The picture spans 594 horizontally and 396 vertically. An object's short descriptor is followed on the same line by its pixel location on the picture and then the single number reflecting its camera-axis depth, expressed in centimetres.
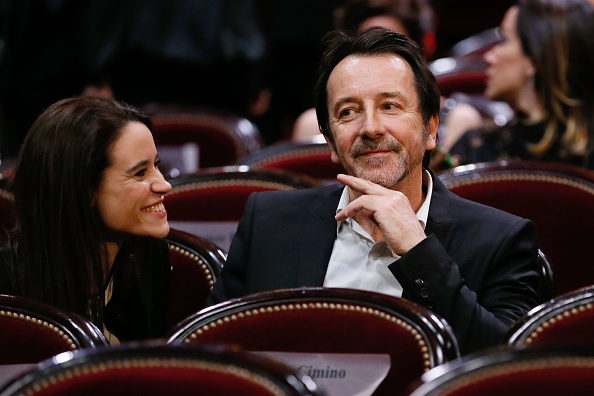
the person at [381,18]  751
